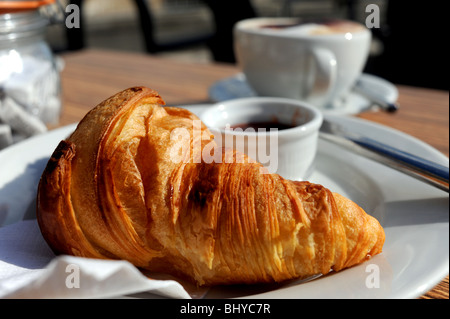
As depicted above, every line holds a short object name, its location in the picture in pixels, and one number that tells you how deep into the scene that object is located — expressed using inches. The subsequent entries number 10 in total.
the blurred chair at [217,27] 32.0
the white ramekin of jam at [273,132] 10.9
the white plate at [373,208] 7.8
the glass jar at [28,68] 13.5
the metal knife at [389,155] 9.8
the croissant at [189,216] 8.3
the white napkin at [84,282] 7.3
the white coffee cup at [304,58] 15.1
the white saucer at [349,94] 15.5
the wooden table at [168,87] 15.1
